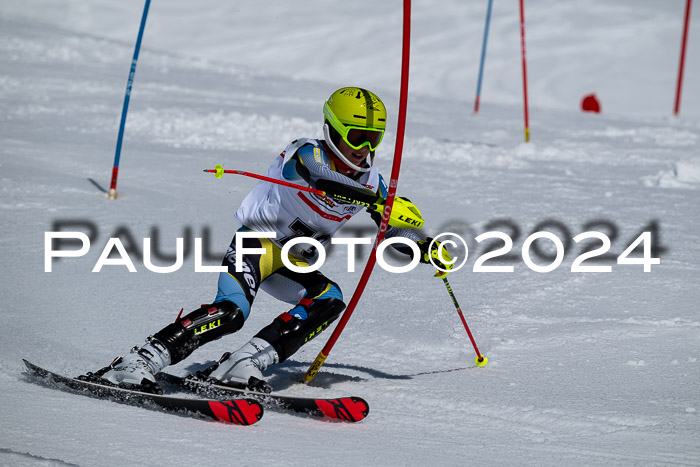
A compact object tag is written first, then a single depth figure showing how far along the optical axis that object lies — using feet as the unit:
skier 24.32
